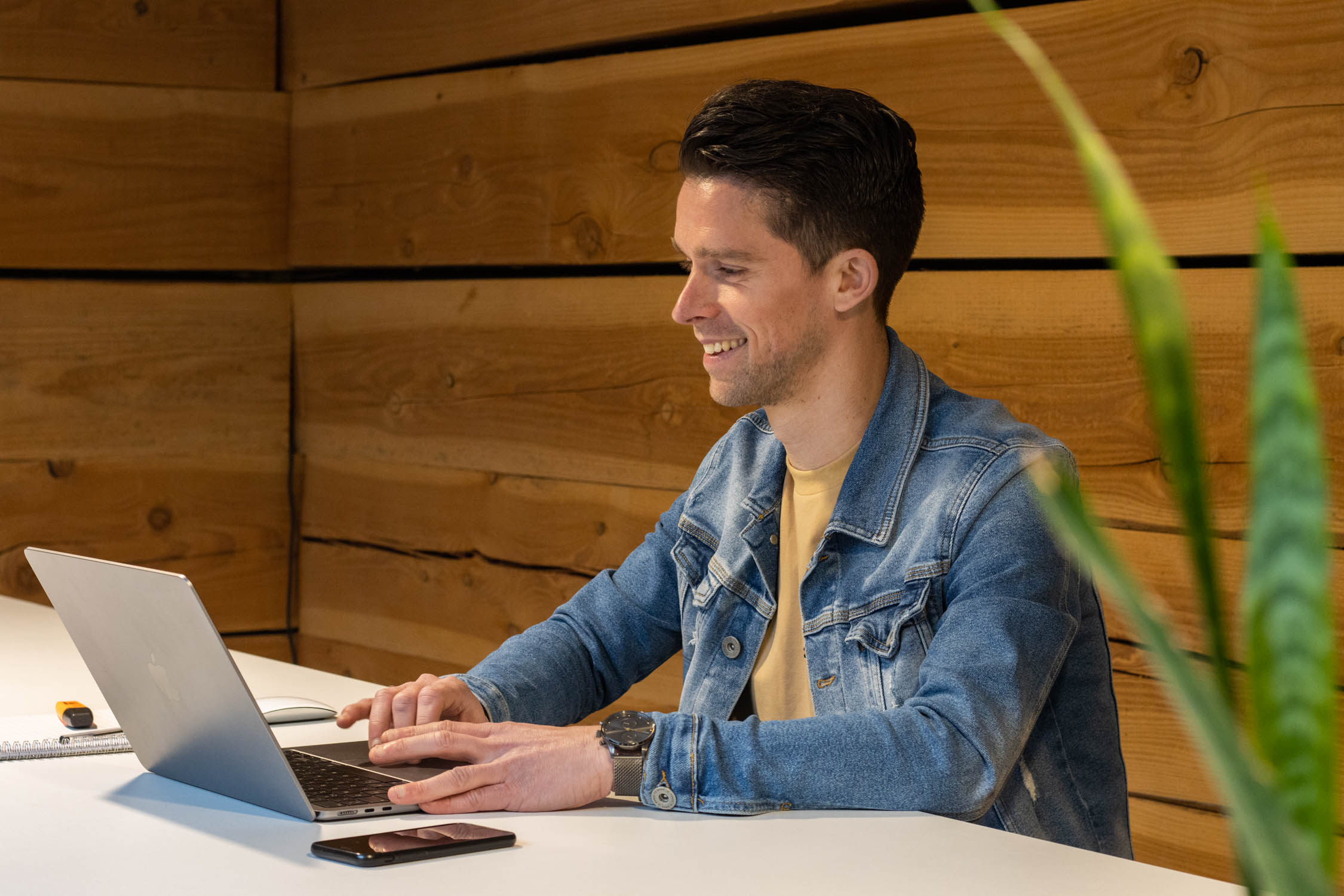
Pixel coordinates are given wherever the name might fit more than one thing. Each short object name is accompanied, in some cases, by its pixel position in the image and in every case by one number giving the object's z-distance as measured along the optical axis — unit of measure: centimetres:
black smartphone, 198
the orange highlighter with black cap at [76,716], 234
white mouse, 240
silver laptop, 202
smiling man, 214
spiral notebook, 225
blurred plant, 82
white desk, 195
